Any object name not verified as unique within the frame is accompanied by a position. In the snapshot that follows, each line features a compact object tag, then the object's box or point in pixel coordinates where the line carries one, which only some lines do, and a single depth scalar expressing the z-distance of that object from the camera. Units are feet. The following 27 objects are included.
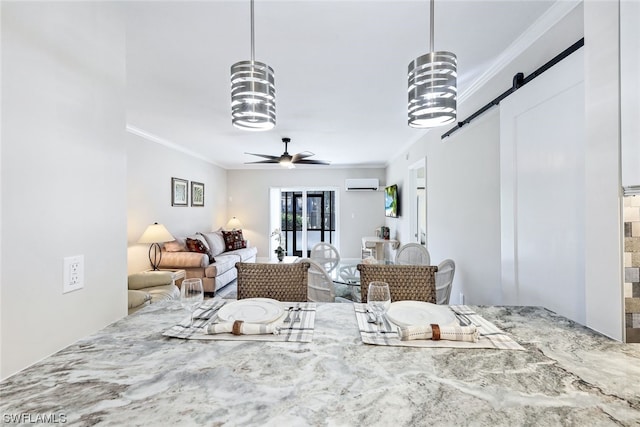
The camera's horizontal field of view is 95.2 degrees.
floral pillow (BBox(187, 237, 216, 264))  15.78
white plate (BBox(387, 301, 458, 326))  3.60
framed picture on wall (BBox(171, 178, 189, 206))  17.20
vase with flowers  15.99
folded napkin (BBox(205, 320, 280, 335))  3.40
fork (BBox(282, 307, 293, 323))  3.85
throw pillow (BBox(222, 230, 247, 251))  20.52
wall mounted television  19.47
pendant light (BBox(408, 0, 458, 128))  3.53
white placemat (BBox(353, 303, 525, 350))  3.15
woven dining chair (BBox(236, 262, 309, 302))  5.45
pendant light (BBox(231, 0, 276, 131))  3.83
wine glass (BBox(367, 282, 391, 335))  3.70
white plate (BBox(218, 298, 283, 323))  3.73
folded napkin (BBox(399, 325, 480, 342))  3.22
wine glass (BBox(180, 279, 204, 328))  3.80
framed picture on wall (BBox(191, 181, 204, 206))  19.53
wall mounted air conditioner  24.03
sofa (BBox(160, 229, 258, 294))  14.75
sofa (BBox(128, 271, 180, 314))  10.13
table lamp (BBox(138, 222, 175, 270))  13.33
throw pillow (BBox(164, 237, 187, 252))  15.38
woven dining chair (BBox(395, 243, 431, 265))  10.23
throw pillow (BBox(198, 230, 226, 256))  18.40
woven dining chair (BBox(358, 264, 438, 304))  5.55
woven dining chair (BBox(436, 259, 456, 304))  7.76
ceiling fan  14.03
